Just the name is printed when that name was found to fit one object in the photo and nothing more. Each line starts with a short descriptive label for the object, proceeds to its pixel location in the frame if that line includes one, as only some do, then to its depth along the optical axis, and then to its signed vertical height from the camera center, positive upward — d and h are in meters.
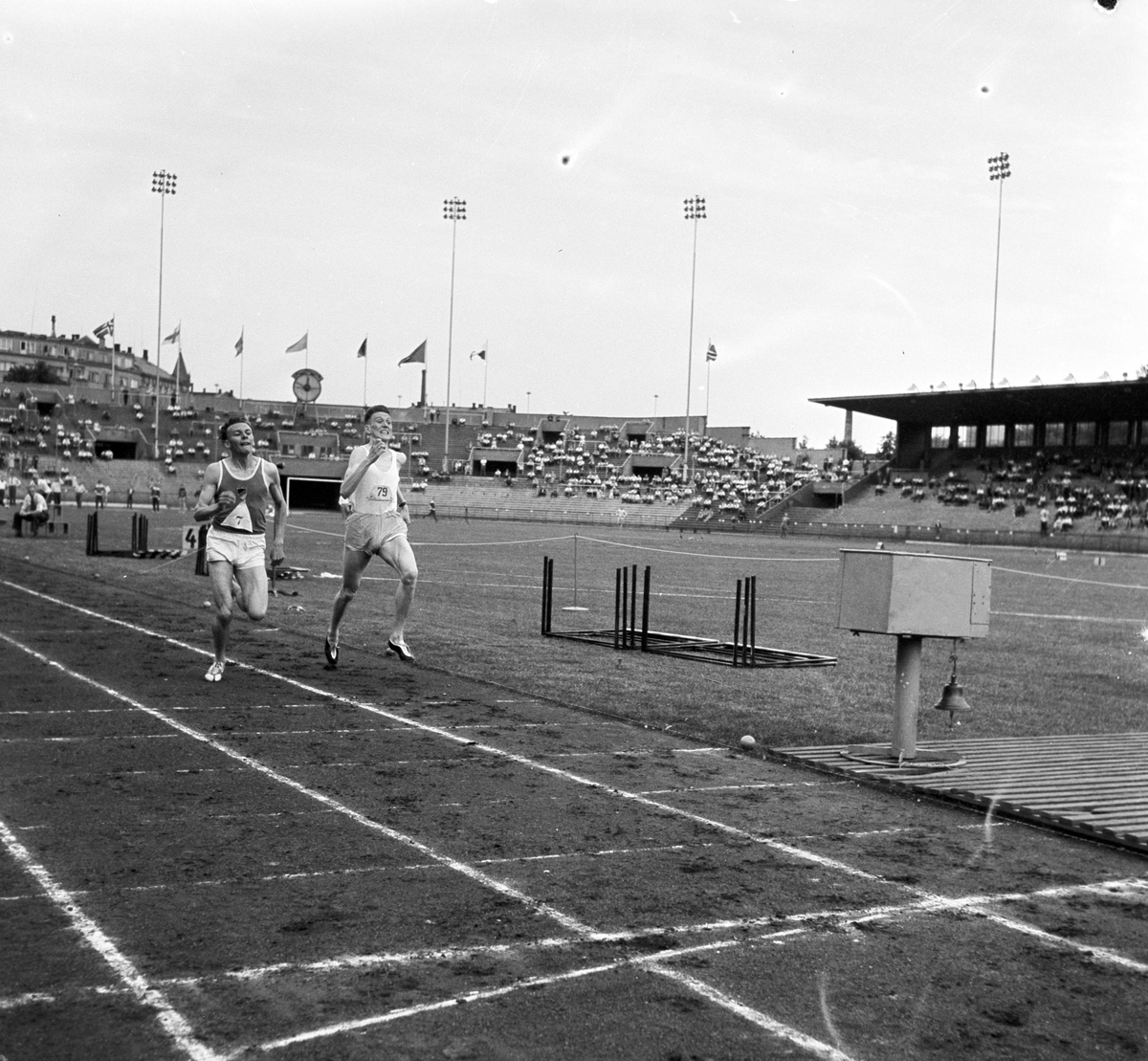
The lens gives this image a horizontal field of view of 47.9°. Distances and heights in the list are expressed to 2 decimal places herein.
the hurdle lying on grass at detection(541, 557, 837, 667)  12.98 -1.85
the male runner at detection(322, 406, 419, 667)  11.54 -0.51
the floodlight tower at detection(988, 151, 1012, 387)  69.19 +17.12
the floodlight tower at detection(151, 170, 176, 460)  86.00 +17.83
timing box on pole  7.68 -0.67
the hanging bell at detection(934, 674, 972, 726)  9.91 -1.66
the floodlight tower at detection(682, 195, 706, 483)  81.26 +16.43
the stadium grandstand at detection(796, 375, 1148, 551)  56.12 +1.08
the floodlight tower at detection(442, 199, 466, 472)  88.50 +17.26
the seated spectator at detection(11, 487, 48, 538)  33.91 -1.80
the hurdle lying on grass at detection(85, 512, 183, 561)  26.77 -2.08
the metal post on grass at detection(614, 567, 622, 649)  14.08 -1.34
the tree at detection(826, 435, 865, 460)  110.69 +2.91
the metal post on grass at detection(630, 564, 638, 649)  13.31 -1.64
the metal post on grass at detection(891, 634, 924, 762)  7.93 -1.34
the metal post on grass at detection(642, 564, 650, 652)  13.33 -1.49
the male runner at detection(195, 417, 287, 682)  10.37 -0.55
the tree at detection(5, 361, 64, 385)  135.62 +7.53
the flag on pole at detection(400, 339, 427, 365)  81.06 +6.68
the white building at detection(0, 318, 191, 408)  152.00 +10.73
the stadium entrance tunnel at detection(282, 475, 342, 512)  82.56 -2.34
